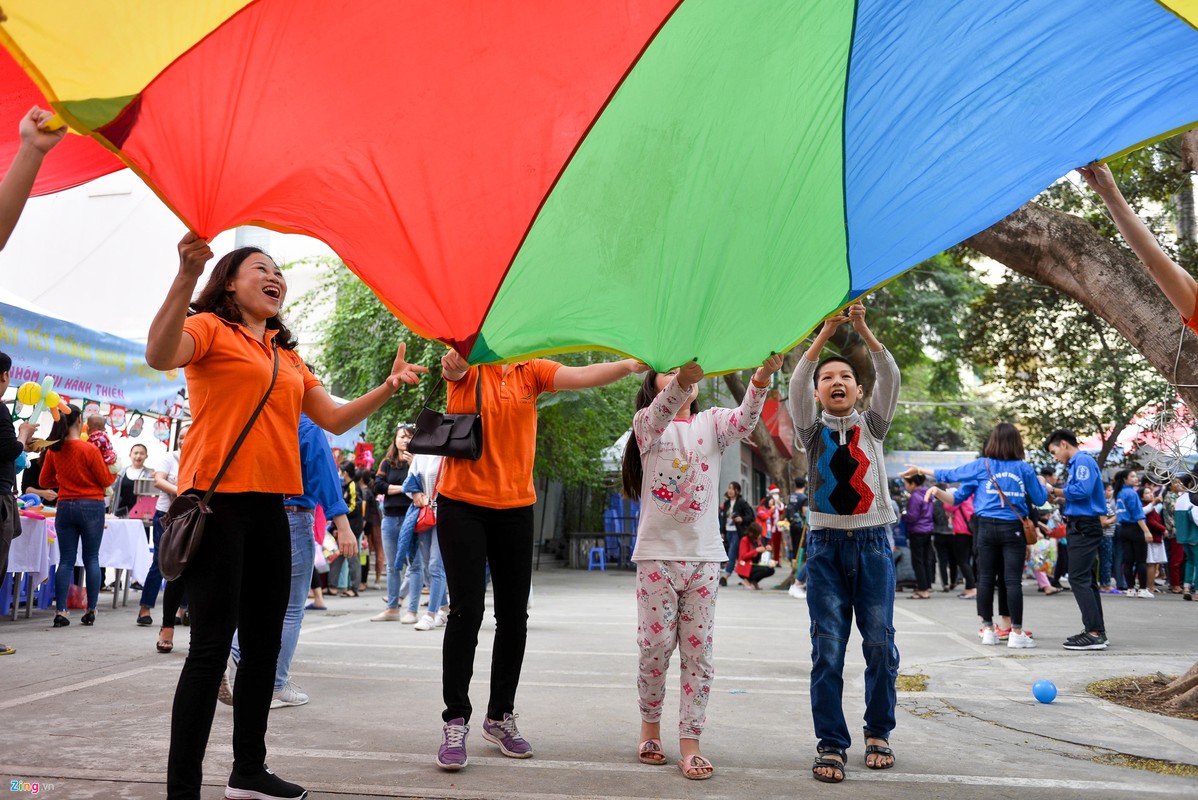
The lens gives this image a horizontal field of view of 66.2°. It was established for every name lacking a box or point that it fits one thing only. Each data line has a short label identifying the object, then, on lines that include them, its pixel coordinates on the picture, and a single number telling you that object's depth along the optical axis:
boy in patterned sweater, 4.30
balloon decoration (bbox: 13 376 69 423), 8.05
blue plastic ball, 5.89
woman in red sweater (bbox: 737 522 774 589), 17.09
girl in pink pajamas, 4.24
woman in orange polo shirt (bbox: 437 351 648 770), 4.21
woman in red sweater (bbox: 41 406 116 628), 8.68
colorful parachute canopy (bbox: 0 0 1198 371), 3.16
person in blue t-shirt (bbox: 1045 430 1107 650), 8.81
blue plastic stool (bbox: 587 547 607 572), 24.28
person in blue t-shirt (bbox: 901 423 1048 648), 8.59
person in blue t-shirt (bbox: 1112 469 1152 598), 15.94
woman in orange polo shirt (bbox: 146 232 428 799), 3.12
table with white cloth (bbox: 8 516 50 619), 8.98
